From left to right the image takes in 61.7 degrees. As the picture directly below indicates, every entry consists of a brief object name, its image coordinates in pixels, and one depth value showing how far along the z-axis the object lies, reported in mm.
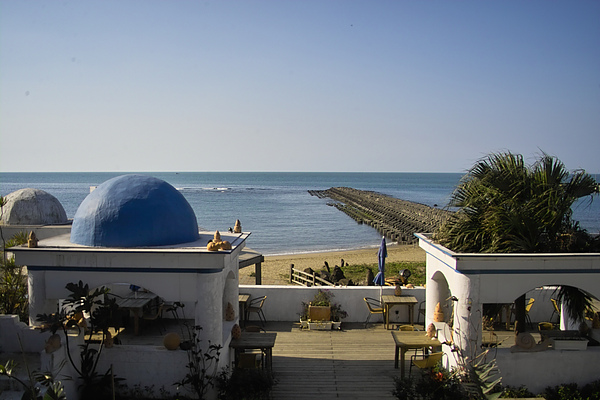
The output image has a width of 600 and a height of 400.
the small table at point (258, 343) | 10828
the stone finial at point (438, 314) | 11820
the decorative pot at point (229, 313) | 12031
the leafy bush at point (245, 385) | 9680
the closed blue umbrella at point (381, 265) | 16453
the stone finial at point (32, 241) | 9742
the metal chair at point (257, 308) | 14398
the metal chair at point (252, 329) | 12398
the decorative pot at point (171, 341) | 9820
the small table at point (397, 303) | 14055
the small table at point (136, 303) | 12758
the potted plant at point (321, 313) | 14242
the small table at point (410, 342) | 10828
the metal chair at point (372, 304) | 14812
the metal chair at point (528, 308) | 13820
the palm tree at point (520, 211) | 10211
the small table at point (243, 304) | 14266
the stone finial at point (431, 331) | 11148
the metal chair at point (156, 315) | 13198
